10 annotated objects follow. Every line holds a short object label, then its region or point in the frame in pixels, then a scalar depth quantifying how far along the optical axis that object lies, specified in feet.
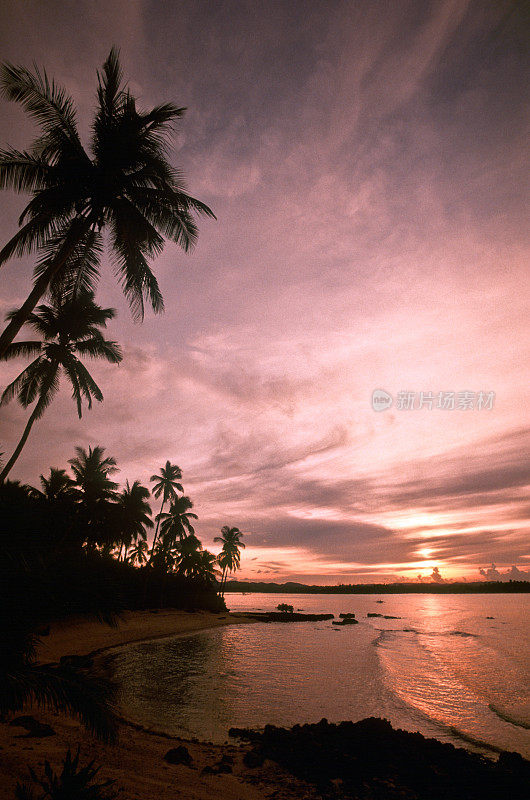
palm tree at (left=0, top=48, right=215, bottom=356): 31.78
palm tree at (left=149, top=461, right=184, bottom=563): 135.44
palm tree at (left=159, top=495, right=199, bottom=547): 138.10
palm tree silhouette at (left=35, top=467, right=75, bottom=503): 101.65
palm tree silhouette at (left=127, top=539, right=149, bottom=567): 162.71
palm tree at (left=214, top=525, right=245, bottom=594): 190.29
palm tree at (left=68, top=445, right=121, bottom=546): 102.17
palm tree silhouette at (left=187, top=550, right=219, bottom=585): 148.25
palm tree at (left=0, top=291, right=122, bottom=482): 59.67
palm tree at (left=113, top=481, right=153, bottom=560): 116.78
